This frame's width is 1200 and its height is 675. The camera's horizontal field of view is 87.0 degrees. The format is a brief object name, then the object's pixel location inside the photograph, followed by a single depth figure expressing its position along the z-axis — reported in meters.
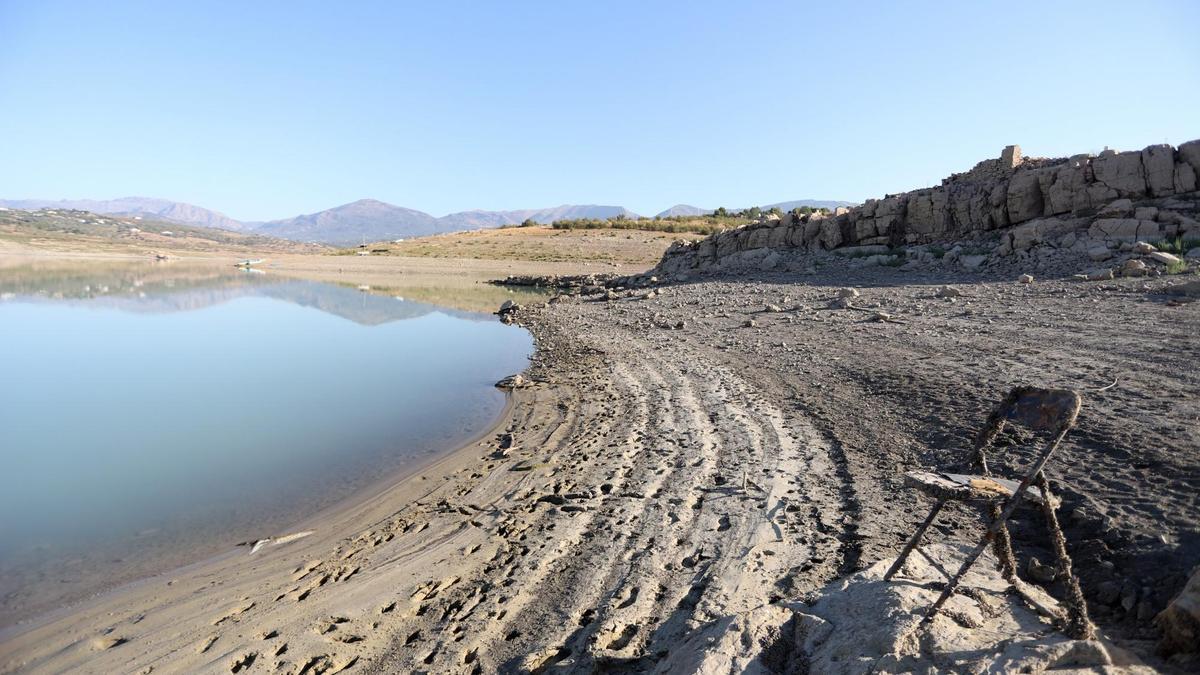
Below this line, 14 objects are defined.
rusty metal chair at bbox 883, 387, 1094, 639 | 2.79
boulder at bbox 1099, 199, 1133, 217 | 17.94
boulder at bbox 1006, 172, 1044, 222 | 20.42
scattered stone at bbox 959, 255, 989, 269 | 19.03
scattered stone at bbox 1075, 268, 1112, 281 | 14.32
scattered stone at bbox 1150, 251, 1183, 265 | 14.10
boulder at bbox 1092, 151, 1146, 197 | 18.53
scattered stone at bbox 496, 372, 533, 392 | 12.71
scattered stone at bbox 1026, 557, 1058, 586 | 3.87
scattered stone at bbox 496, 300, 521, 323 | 24.27
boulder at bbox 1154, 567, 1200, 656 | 2.62
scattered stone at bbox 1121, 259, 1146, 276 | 14.20
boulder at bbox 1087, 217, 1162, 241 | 16.92
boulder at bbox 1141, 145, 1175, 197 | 18.09
